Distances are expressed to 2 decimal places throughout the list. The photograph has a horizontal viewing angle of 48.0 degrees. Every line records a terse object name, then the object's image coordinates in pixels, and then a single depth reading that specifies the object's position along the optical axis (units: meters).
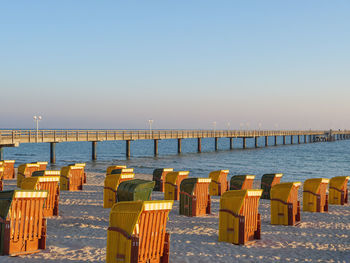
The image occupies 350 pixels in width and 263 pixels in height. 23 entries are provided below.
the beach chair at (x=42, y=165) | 19.52
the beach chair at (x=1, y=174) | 16.42
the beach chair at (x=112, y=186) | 12.75
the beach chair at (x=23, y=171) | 18.06
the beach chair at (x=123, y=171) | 14.44
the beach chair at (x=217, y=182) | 16.86
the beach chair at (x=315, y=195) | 13.14
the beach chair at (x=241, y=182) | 14.62
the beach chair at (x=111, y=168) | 18.43
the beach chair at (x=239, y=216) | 8.32
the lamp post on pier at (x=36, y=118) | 39.62
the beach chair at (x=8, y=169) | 22.44
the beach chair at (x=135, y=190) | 9.78
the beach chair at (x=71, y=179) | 17.11
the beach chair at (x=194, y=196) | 11.48
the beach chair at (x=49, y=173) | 13.03
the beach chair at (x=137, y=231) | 5.93
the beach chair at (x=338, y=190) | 15.30
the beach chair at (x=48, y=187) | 10.50
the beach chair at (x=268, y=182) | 15.91
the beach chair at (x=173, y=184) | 14.77
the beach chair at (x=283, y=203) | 10.59
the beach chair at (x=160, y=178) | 18.05
